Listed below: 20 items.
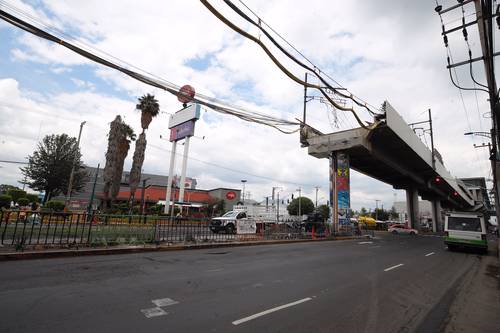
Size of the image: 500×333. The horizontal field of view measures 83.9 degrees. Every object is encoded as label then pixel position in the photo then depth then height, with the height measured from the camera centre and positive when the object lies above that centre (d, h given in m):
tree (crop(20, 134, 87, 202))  38.59 +5.74
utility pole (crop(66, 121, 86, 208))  31.56 +7.90
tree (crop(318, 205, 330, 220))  92.21 +3.76
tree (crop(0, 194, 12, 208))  21.19 +0.23
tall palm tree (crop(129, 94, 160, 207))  31.19 +8.61
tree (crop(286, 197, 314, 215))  85.56 +3.75
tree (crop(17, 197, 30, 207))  26.61 +0.28
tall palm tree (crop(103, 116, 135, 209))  29.70 +5.72
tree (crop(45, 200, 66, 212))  25.00 +0.08
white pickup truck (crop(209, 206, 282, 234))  19.94 -0.38
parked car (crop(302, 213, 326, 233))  23.86 -0.59
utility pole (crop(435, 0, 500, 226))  7.00 +5.35
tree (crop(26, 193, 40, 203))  33.56 +0.96
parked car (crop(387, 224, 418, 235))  41.78 -0.91
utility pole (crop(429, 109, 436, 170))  35.22 +9.81
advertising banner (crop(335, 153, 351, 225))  26.31 +3.23
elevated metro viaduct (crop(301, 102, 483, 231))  24.70 +7.29
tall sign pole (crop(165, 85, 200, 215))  41.59 +13.16
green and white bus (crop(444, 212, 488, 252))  16.41 -0.20
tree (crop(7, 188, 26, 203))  30.49 +1.17
